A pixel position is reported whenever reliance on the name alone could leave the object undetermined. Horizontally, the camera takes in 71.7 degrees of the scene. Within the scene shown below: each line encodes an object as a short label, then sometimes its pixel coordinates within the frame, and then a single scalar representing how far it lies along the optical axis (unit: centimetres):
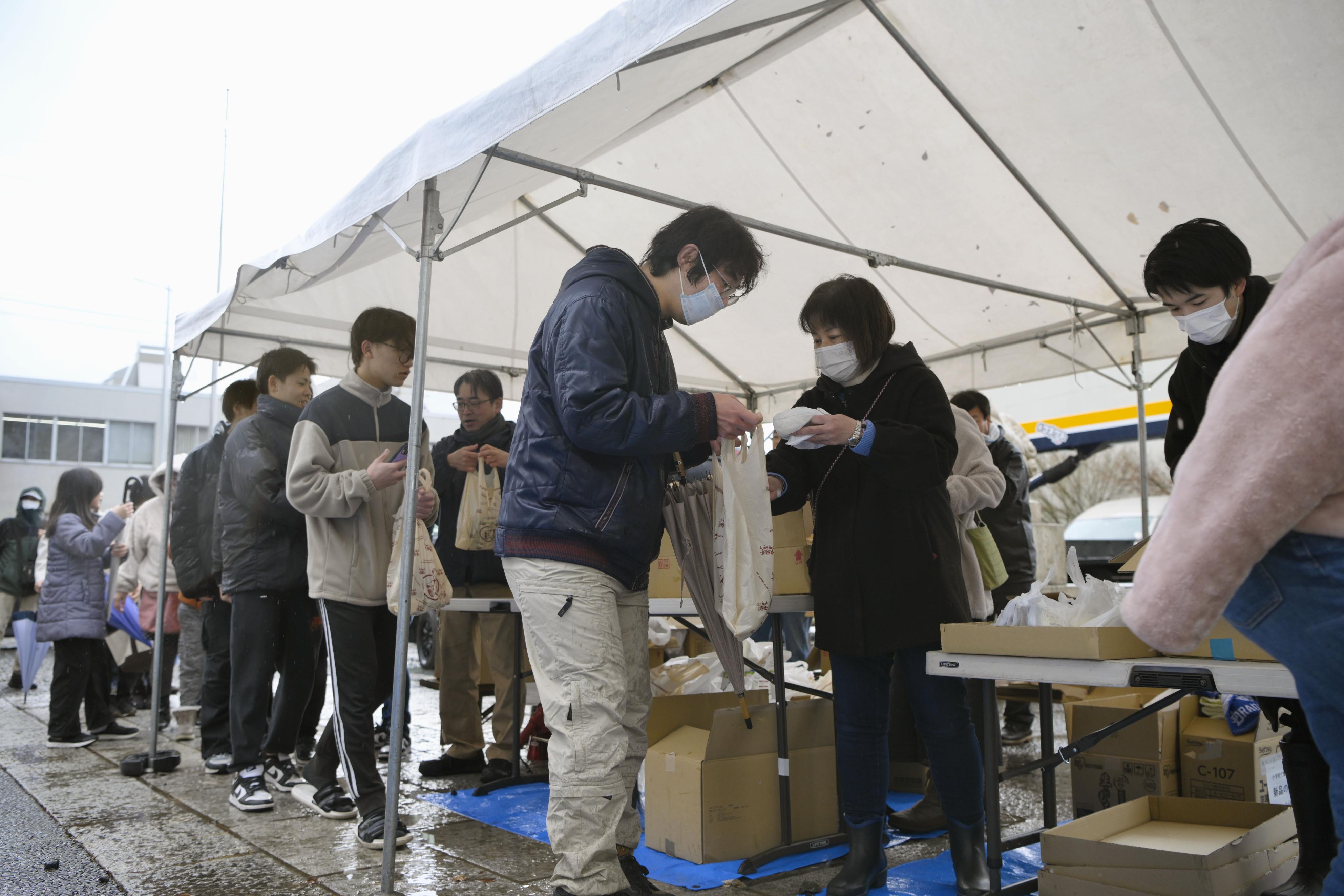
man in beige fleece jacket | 299
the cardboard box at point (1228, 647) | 181
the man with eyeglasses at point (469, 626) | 411
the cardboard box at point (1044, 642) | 187
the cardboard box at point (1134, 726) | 289
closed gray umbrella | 235
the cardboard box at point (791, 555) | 292
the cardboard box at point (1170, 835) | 204
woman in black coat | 233
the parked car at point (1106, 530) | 1252
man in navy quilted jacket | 189
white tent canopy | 275
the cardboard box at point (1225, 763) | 286
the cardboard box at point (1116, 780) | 290
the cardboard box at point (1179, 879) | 197
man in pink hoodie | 91
